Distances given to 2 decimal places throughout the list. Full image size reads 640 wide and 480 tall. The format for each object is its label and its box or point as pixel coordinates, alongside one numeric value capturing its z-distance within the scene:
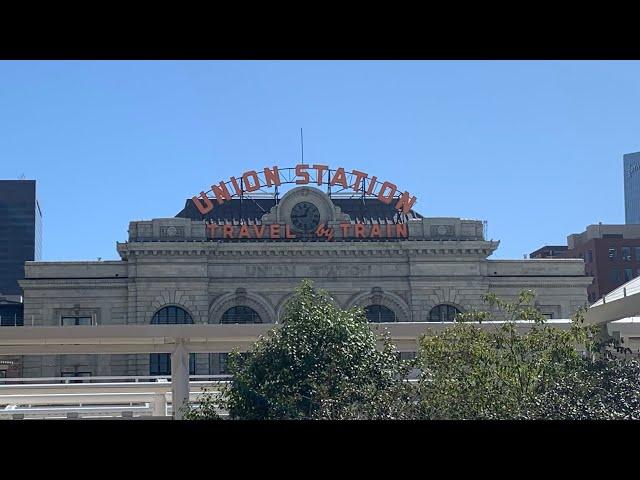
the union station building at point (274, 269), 71.75
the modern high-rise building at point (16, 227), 188.88
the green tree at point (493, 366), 20.56
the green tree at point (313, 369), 23.14
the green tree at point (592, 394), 19.27
